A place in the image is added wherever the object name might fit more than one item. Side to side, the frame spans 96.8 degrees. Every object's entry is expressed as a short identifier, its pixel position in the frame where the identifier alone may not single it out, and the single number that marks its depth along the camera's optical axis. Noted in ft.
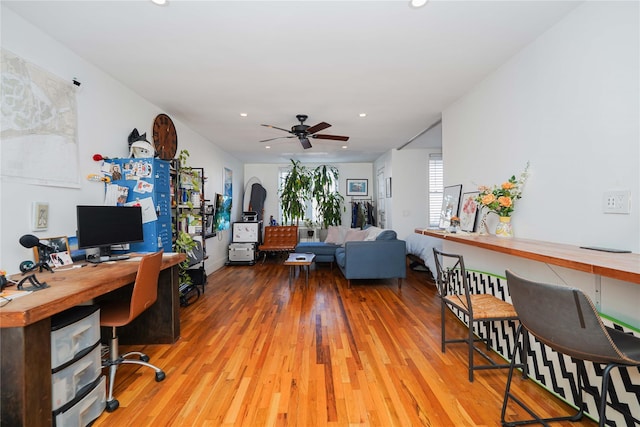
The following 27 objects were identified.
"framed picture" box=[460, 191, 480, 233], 9.52
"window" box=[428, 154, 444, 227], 19.76
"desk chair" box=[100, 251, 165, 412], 6.16
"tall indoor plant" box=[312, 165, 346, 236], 23.56
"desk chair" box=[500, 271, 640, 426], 3.63
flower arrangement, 7.64
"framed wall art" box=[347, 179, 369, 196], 25.74
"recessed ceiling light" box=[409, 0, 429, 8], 5.68
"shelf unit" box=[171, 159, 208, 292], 11.54
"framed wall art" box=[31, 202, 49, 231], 6.51
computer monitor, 7.03
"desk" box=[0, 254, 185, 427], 4.14
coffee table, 14.41
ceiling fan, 12.24
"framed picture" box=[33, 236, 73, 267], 6.39
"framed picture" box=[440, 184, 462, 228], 10.91
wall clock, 11.46
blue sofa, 14.29
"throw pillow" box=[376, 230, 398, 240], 14.67
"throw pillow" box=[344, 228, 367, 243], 18.97
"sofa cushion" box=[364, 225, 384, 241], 16.36
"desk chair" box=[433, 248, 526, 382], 6.26
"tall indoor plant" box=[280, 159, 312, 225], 22.40
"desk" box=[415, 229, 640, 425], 4.27
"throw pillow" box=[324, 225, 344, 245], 20.58
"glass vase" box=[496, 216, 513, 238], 7.96
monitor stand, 7.44
